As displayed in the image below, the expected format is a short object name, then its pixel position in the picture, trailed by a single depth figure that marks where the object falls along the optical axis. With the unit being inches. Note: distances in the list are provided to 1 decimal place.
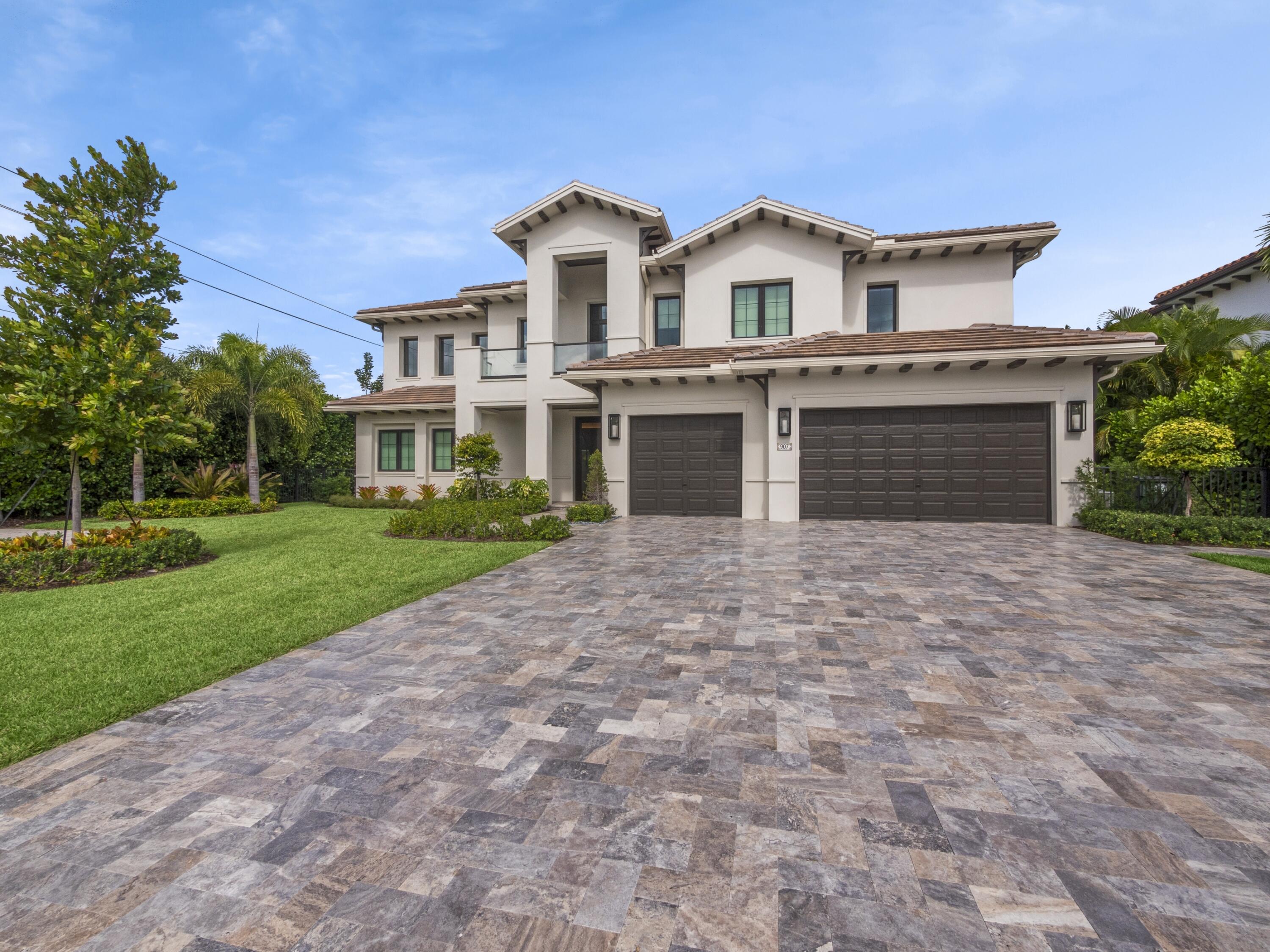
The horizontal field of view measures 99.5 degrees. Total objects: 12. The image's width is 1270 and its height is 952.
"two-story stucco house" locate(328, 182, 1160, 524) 467.2
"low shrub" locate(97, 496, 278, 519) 616.4
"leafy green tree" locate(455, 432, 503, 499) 566.3
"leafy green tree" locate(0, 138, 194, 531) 281.9
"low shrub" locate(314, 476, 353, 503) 797.2
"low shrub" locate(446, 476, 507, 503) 595.5
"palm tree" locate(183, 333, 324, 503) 663.8
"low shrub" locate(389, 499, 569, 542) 414.3
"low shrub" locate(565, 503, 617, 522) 516.7
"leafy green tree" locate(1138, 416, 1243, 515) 374.0
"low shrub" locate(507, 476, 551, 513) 567.8
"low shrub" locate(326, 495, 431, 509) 738.2
